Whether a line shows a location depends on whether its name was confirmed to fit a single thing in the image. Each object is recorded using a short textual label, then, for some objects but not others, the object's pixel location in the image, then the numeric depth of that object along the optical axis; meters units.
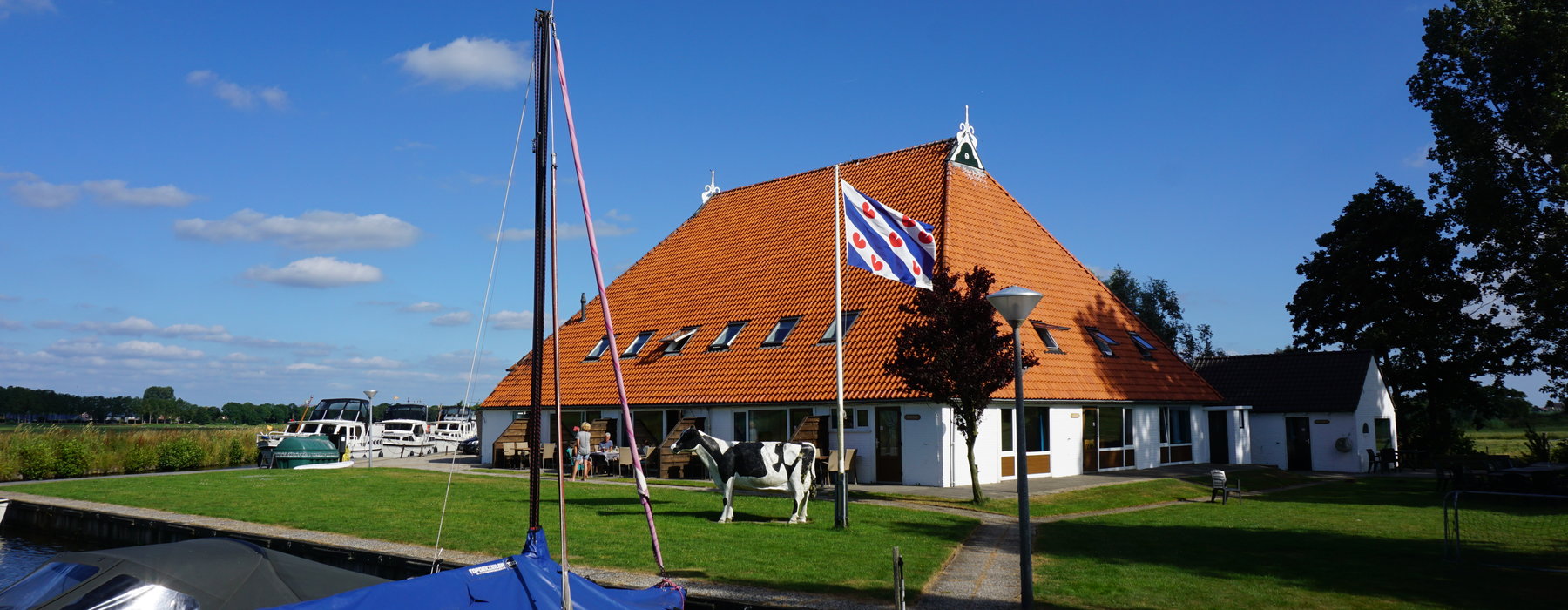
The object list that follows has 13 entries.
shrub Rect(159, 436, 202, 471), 36.88
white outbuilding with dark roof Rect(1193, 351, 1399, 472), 37.59
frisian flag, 18.52
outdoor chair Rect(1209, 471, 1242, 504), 23.42
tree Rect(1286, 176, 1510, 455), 42.19
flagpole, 17.33
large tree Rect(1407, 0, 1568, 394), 26.31
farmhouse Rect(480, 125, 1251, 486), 27.34
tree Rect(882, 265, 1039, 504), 20.77
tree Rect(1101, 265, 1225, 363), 68.44
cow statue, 18.21
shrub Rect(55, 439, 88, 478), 32.94
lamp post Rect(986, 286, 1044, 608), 9.89
